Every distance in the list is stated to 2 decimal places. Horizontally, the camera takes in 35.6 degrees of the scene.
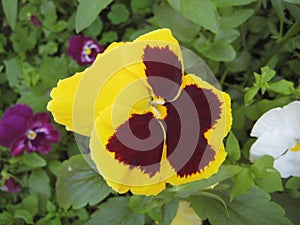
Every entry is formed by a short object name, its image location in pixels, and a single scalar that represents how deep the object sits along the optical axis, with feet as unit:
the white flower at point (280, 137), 0.71
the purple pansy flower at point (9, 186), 0.96
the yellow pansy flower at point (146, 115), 0.57
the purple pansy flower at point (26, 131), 0.96
